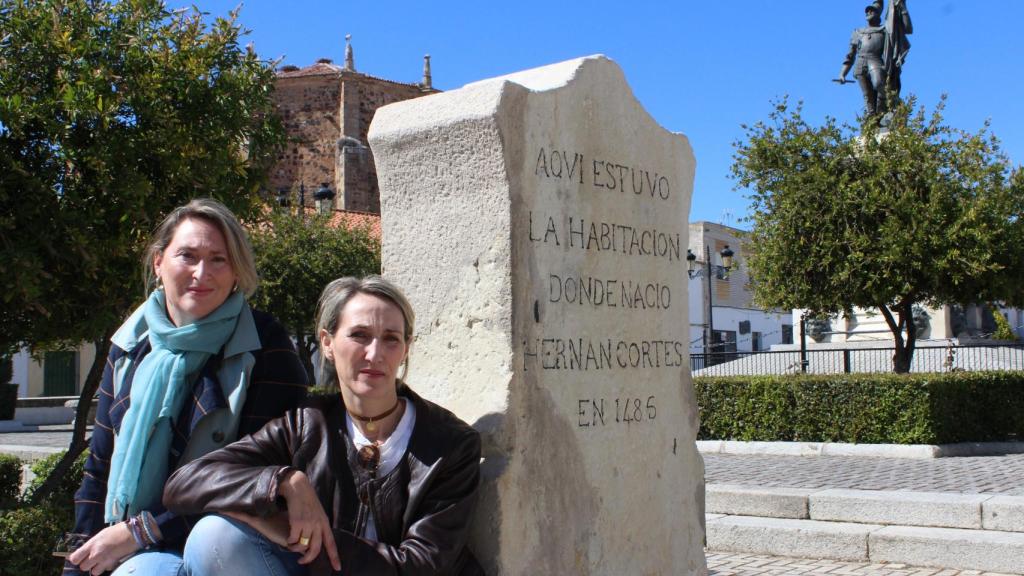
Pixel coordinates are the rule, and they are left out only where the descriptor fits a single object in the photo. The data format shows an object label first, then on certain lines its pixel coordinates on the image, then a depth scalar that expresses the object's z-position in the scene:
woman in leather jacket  2.68
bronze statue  20.77
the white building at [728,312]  46.31
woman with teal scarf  2.90
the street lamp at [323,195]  26.17
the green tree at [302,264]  24.69
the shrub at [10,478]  7.43
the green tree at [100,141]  5.79
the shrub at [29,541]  5.11
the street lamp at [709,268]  20.65
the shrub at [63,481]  6.28
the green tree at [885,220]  14.45
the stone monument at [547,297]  3.69
